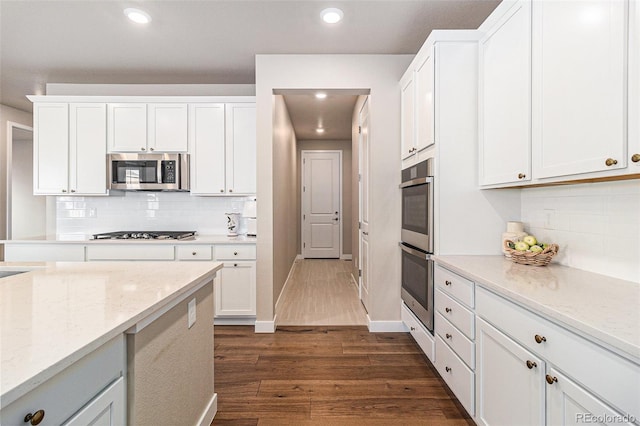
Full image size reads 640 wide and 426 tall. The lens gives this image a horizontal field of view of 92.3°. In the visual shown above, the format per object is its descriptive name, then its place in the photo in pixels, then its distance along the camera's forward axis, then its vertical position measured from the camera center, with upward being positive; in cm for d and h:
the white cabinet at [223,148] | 331 +69
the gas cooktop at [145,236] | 319 -26
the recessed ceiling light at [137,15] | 234 +152
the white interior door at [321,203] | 696 +21
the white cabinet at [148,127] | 331 +91
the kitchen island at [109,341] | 68 -35
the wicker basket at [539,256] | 172 -24
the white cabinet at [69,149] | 332 +68
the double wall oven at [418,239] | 216 -21
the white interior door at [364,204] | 325 +9
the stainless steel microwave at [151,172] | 331 +43
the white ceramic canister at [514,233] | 198 -13
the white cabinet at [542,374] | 85 -55
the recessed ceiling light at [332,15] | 230 +151
